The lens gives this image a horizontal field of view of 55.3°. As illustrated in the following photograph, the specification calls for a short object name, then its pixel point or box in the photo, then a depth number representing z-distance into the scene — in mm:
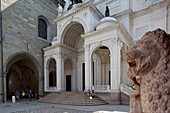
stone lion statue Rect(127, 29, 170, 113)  2031
